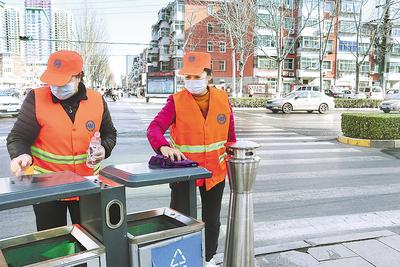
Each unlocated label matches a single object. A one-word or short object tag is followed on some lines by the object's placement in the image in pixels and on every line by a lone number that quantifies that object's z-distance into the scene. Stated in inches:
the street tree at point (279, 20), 1105.4
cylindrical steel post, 93.9
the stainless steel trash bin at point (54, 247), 64.1
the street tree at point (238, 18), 1138.7
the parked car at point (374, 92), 1502.5
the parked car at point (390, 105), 896.3
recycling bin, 68.8
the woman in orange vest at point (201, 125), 105.2
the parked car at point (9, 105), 690.2
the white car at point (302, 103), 911.7
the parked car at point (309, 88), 1561.3
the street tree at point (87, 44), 1721.2
